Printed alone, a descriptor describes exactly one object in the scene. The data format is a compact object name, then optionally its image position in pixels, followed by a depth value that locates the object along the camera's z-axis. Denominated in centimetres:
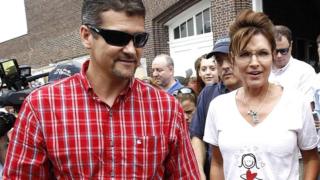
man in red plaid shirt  155
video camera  308
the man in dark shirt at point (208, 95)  285
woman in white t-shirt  219
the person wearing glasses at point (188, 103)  367
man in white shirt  345
